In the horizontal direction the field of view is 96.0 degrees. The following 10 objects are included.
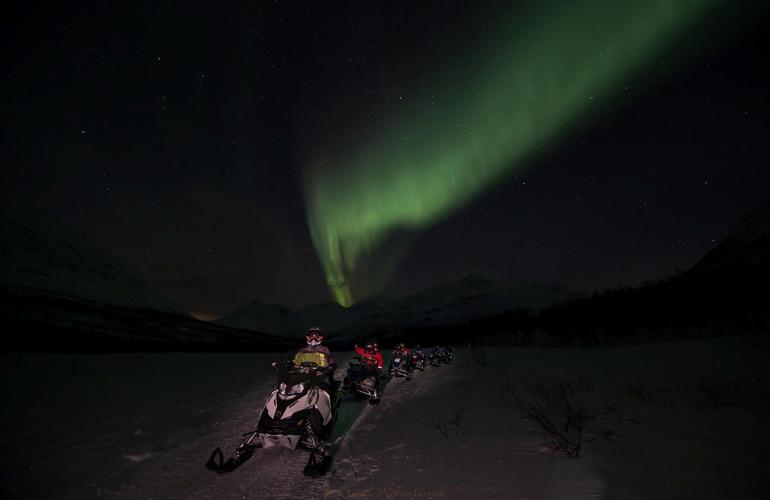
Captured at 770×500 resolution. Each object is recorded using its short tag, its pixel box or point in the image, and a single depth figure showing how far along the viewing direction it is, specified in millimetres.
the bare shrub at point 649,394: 7380
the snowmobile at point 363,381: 9359
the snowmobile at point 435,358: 16797
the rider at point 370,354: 10172
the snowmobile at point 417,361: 15789
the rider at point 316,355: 6426
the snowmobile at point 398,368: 13445
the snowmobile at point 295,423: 4711
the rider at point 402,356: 13562
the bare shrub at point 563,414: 4660
